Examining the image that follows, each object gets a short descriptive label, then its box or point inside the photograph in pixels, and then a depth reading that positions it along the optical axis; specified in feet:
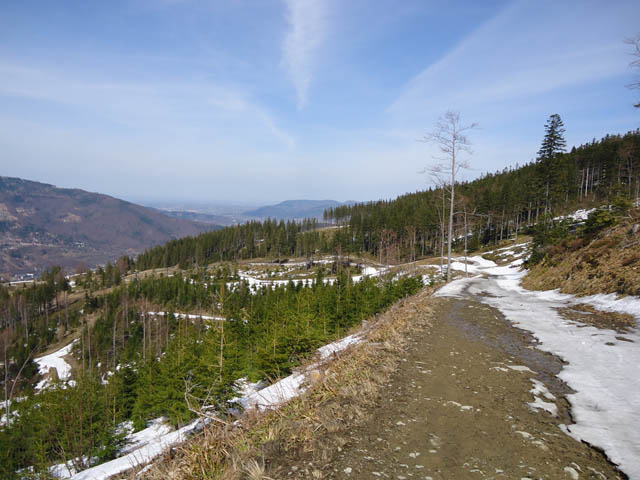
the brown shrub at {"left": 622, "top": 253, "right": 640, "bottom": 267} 40.40
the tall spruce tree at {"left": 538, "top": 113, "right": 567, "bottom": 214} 191.21
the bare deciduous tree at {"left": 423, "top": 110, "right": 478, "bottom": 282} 77.56
